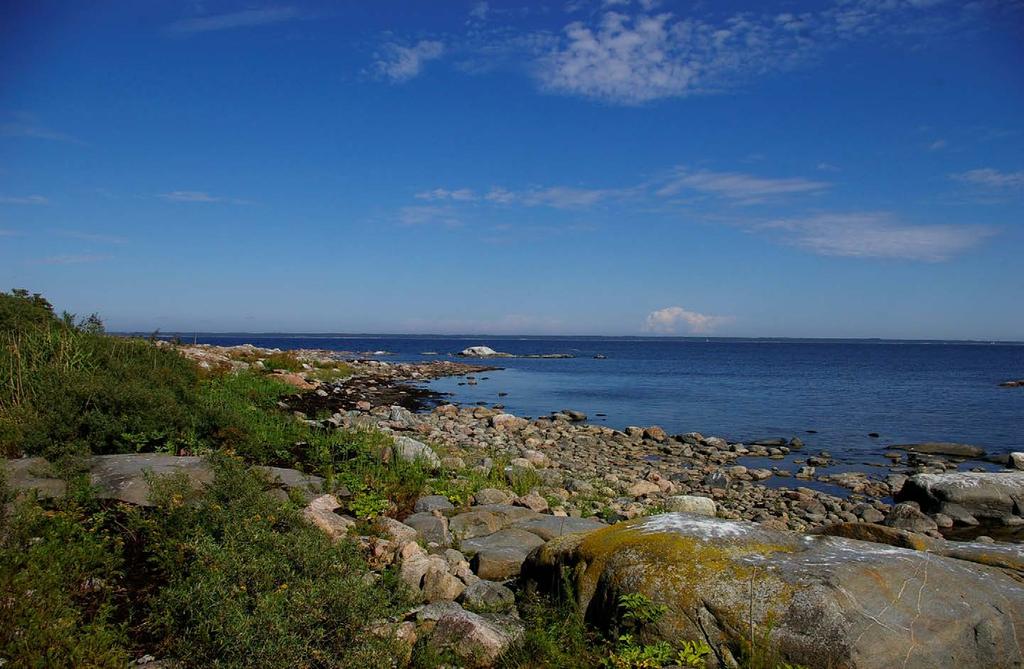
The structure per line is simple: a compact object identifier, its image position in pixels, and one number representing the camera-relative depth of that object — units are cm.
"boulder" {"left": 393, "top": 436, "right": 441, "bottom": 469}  1205
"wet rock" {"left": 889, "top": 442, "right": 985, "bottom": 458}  2253
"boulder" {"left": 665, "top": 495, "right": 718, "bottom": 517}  1264
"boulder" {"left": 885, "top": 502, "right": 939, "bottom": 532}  1318
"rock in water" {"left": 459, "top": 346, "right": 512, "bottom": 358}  10049
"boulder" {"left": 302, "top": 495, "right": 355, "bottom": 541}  713
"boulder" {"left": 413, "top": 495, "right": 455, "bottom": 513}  957
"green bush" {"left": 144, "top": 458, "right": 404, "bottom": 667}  408
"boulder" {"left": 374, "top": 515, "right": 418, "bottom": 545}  762
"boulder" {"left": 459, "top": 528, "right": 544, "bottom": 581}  714
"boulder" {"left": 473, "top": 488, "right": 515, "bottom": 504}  1056
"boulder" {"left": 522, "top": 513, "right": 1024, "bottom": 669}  465
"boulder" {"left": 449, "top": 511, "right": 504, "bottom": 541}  862
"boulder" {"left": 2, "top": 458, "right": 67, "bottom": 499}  728
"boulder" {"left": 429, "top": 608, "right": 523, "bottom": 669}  493
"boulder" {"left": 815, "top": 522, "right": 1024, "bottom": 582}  558
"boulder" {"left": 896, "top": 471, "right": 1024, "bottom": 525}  1419
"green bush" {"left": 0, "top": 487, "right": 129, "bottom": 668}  401
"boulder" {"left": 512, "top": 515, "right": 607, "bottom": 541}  858
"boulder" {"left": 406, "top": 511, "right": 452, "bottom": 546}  799
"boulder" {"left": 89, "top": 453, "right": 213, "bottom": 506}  737
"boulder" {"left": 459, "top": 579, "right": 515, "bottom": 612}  600
